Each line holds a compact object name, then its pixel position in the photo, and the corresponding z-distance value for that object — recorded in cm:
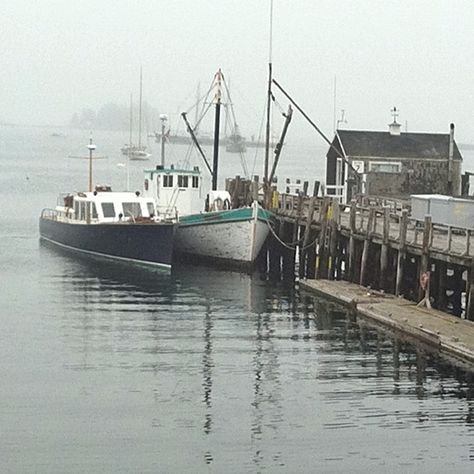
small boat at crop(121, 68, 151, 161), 17762
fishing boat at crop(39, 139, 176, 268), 4181
